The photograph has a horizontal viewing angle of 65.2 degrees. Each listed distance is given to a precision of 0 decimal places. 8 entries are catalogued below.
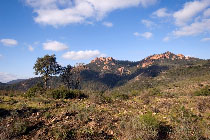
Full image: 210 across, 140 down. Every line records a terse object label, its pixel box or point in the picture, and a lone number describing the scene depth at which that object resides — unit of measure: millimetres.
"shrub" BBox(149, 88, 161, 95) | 26088
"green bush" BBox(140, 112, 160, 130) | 8984
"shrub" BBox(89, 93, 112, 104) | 17492
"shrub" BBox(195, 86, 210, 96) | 25647
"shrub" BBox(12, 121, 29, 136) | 8751
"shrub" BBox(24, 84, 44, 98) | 19662
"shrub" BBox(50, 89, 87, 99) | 19639
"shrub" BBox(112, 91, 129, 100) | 21758
